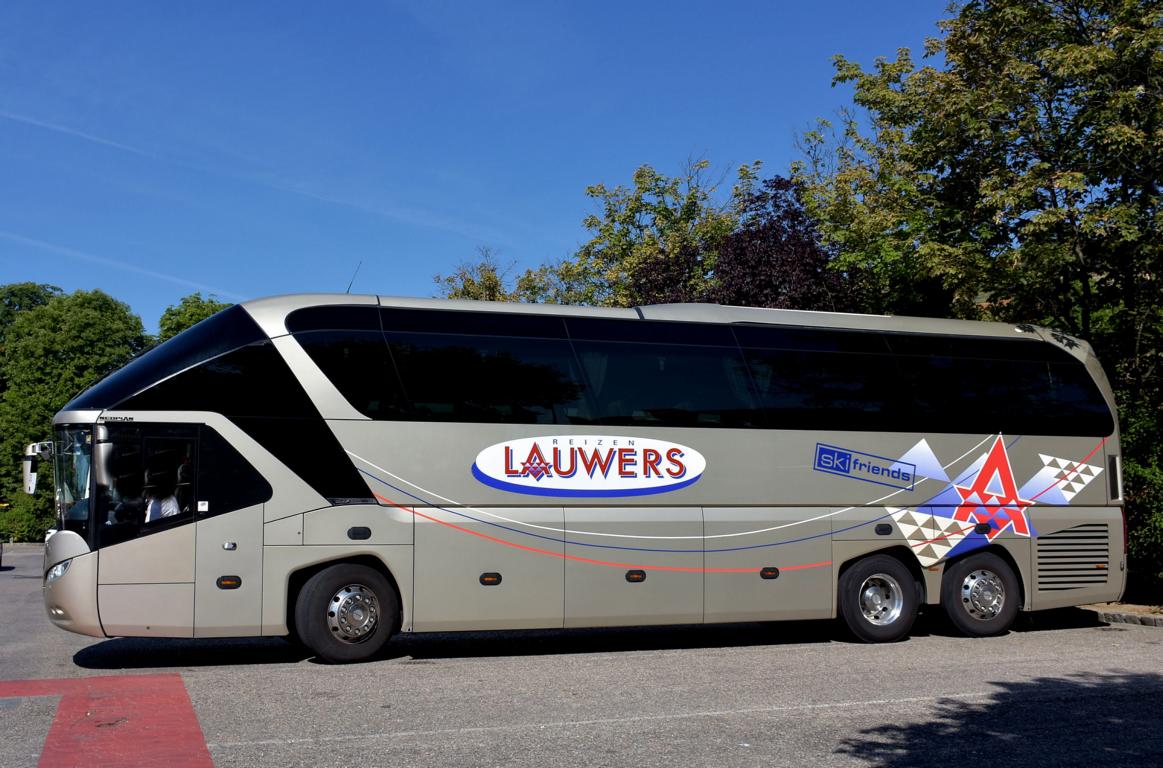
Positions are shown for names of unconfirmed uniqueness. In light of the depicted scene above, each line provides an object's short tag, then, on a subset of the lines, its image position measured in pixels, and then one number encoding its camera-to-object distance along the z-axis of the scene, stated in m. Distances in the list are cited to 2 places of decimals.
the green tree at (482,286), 41.56
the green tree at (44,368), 57.47
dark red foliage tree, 24.45
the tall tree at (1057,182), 15.09
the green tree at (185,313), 55.56
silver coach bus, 10.95
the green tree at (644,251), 32.03
